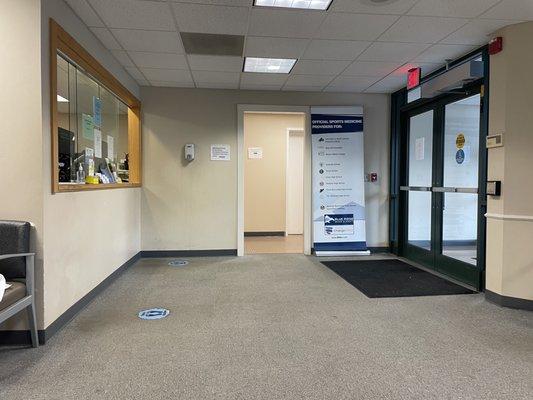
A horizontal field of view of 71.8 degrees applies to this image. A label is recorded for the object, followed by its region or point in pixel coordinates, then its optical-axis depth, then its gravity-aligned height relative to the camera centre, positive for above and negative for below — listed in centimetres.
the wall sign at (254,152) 730 +69
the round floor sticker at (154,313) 296 -105
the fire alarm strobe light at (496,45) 328 +128
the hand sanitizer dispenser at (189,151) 523 +51
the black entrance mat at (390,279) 368 -103
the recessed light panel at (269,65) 416 +144
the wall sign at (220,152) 536 +51
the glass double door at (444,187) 398 +1
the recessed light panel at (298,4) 284 +143
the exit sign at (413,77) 445 +136
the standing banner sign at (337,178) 554 +14
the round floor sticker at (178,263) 481 -102
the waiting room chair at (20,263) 232 -49
